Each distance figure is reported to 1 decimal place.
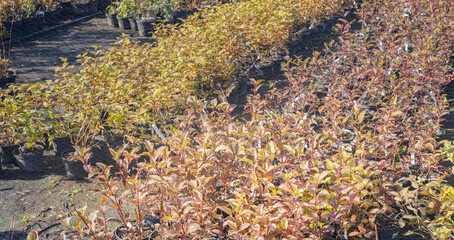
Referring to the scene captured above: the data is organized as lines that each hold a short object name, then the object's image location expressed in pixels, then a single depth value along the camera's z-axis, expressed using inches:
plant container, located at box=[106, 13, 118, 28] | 297.0
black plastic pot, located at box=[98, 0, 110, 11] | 350.9
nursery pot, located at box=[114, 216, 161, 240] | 72.1
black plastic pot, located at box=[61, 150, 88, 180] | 109.4
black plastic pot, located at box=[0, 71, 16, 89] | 172.9
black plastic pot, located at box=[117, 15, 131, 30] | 288.5
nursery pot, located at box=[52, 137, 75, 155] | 116.9
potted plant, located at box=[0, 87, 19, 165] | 109.0
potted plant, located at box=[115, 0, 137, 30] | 281.9
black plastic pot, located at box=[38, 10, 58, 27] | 284.2
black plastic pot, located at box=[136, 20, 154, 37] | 275.0
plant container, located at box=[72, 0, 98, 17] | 321.2
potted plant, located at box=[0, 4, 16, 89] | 175.4
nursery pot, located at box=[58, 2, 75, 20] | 308.0
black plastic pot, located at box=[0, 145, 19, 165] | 116.0
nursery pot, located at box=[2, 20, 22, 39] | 248.8
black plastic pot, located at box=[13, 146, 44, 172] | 112.8
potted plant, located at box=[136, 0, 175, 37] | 275.9
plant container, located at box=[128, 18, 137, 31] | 285.6
